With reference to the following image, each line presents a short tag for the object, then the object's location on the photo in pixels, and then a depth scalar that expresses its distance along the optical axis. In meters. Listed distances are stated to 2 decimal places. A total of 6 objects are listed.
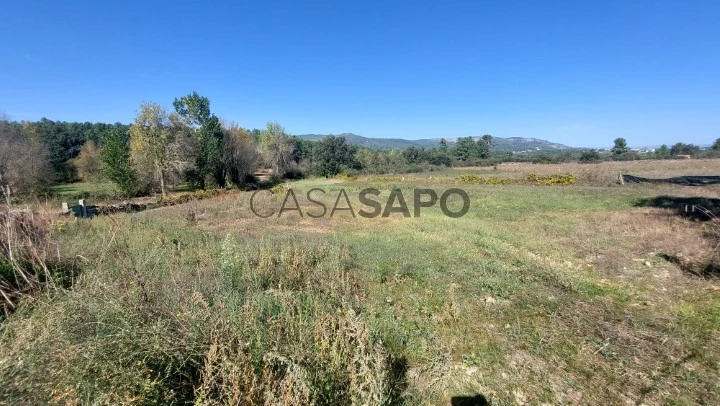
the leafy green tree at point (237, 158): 31.95
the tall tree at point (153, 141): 24.73
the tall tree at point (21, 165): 20.66
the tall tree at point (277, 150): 44.62
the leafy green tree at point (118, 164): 23.91
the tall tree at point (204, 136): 28.45
